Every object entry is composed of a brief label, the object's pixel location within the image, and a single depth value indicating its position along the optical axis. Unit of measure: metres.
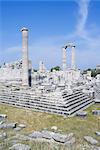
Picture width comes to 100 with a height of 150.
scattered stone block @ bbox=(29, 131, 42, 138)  4.64
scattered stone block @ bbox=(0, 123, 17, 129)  5.38
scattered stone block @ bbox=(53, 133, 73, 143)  4.34
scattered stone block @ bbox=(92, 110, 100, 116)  6.91
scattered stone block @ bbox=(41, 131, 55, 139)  4.56
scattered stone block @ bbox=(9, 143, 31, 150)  3.88
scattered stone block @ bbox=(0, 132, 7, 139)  4.69
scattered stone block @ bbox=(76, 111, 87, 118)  6.59
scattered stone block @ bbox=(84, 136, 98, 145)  4.48
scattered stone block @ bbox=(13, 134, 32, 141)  4.55
